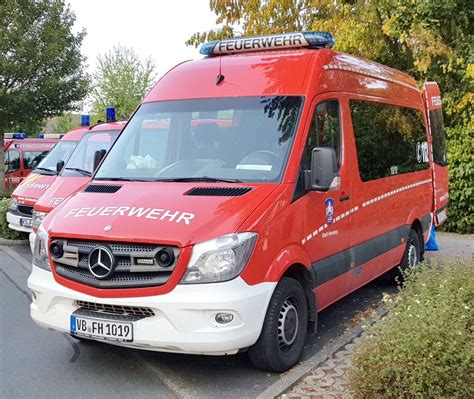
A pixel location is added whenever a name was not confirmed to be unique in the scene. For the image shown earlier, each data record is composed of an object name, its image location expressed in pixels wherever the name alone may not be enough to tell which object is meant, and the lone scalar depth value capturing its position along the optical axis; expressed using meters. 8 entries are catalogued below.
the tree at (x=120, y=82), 36.50
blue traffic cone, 9.02
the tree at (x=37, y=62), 18.48
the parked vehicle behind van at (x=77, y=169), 8.88
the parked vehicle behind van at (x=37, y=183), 10.30
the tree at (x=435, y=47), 9.55
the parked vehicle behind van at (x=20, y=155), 19.78
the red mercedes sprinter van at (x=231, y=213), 4.06
